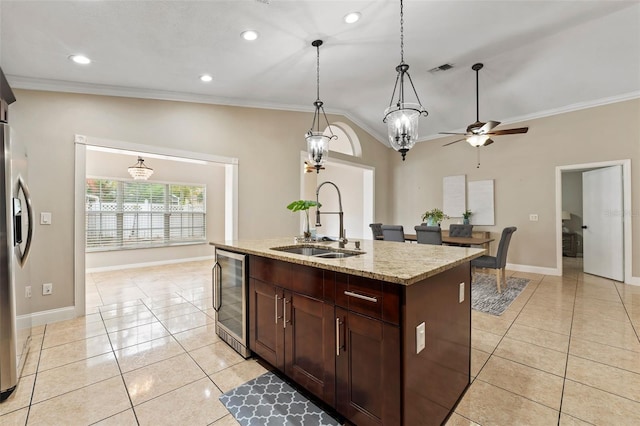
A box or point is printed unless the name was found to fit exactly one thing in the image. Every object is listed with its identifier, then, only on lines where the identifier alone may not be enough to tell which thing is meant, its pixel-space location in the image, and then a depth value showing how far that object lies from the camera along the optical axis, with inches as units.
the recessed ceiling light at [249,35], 103.9
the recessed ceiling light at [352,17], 103.5
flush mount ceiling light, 206.1
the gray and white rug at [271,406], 64.7
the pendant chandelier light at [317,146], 126.2
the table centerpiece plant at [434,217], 209.2
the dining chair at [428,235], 163.5
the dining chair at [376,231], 219.1
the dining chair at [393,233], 178.8
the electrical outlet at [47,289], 121.6
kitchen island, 51.5
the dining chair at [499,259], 160.2
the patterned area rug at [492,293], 138.9
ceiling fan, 153.7
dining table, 173.1
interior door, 182.4
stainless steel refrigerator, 72.6
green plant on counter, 104.9
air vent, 156.5
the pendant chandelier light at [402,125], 98.2
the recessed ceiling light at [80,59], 106.1
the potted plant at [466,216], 231.7
